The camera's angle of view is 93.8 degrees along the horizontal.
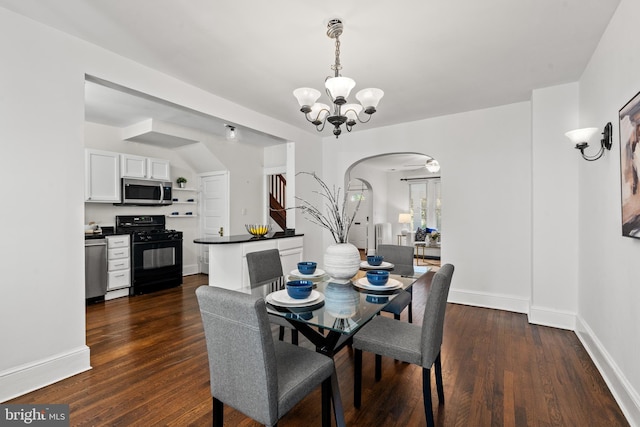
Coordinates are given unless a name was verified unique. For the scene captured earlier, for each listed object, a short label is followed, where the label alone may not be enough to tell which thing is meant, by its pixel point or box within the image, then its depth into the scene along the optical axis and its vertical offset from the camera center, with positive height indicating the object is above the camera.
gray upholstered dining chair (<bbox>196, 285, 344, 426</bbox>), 1.21 -0.67
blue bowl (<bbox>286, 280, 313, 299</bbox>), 1.74 -0.46
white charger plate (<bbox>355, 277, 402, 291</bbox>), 2.00 -0.50
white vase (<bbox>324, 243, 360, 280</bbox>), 2.08 -0.34
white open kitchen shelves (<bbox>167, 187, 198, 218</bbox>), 5.72 +0.22
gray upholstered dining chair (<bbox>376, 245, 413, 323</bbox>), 2.86 -0.48
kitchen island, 3.63 -0.54
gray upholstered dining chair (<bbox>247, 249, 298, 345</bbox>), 2.60 -0.50
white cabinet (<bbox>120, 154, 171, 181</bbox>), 4.70 +0.76
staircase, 6.88 +0.35
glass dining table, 1.53 -0.54
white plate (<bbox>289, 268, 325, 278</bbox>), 2.39 -0.50
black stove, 4.59 -0.64
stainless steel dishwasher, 4.01 -0.73
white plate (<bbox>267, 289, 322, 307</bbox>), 1.72 -0.52
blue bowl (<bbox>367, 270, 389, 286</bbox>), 2.04 -0.45
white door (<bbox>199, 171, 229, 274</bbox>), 5.81 +0.12
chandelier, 2.03 +0.87
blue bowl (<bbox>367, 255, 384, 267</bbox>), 2.64 -0.42
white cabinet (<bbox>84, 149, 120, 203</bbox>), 4.32 +0.56
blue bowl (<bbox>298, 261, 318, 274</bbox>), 2.40 -0.44
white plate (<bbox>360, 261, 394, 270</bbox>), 2.58 -0.47
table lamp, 8.79 -0.17
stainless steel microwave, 4.73 +0.36
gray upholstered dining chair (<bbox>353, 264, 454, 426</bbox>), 1.66 -0.78
